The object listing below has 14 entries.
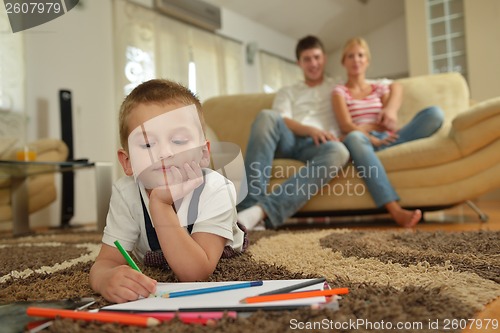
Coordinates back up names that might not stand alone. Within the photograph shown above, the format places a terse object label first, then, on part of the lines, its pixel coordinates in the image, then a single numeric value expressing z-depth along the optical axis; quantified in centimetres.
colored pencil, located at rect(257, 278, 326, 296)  48
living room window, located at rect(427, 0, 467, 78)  338
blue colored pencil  50
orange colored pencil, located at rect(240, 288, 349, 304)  45
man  151
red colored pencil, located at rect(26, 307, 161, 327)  41
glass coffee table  179
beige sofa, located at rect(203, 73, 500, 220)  153
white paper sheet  44
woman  159
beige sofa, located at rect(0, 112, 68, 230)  225
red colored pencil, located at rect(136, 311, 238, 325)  42
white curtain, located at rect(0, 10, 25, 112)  218
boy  57
